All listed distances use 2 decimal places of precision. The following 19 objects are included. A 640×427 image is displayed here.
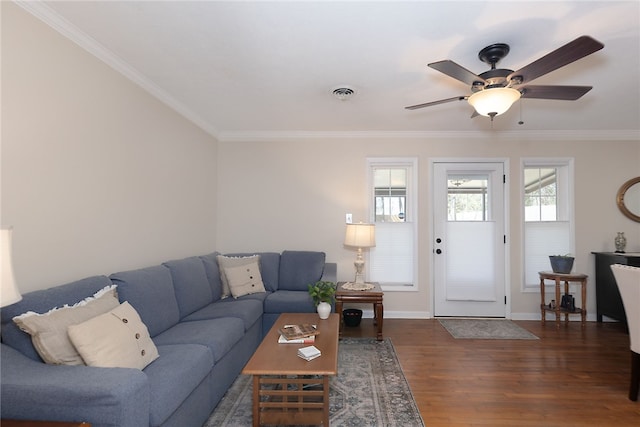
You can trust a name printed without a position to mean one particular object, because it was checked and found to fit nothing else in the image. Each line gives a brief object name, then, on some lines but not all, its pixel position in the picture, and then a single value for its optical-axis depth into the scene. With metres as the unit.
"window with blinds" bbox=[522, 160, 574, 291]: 4.43
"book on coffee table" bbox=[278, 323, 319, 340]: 2.37
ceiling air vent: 3.01
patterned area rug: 2.14
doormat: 3.74
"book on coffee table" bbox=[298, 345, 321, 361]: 2.04
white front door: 4.44
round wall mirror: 4.36
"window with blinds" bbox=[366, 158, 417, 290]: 4.50
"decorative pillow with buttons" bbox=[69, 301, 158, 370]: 1.57
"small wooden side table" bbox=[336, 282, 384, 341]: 3.63
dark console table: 3.89
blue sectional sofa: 1.32
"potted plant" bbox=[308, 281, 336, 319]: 2.85
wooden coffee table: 1.90
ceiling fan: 1.88
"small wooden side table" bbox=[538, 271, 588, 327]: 4.00
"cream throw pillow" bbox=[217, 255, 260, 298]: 3.61
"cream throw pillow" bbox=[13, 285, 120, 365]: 1.53
